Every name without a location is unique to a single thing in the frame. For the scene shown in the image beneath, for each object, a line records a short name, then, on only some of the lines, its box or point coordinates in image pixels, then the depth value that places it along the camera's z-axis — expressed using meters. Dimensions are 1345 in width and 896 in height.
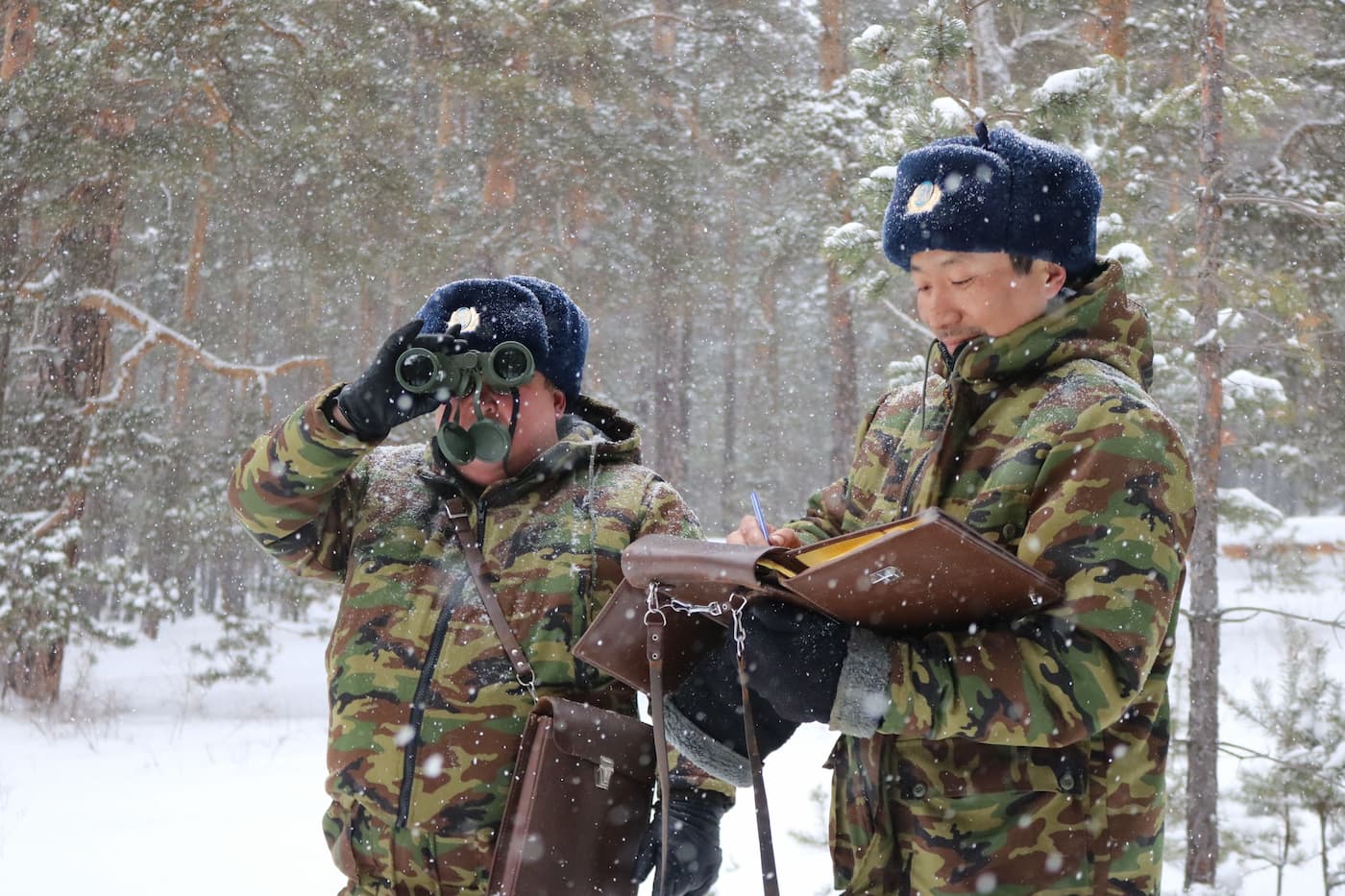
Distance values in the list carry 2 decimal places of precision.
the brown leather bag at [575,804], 2.26
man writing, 1.57
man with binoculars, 2.41
